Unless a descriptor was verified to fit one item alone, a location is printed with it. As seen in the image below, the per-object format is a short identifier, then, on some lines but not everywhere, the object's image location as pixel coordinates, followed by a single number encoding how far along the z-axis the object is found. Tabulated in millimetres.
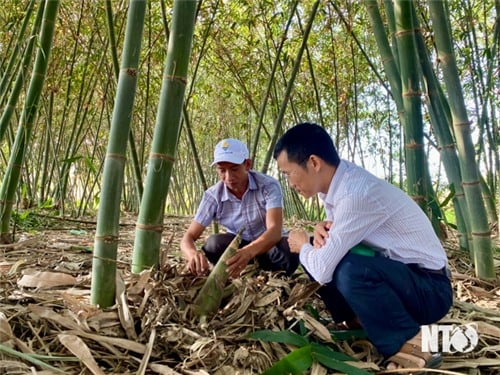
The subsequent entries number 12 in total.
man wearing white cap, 1825
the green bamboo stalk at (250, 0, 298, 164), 3059
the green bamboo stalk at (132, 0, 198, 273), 1383
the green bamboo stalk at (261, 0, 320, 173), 2618
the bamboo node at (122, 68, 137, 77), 1354
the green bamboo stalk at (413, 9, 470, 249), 2285
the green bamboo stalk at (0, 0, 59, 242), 2145
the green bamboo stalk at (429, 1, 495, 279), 1975
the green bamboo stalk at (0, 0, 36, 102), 2422
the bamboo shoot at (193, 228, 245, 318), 1409
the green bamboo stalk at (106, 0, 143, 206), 2360
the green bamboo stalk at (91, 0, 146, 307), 1314
